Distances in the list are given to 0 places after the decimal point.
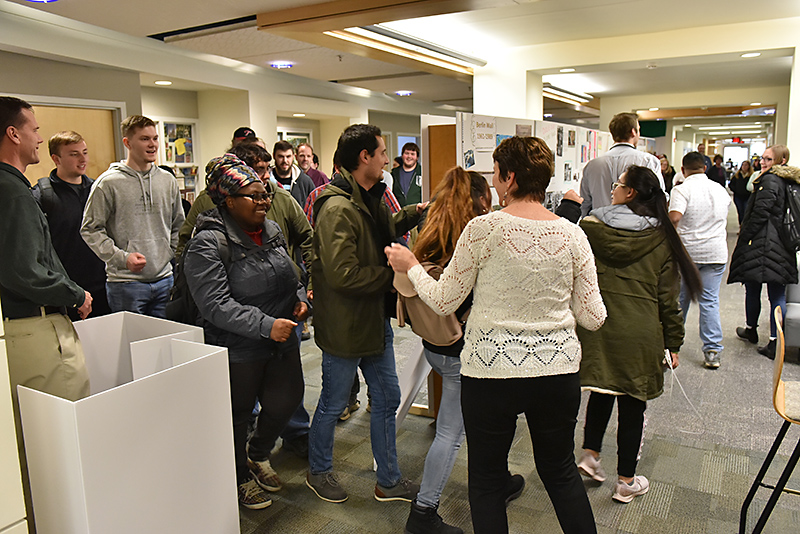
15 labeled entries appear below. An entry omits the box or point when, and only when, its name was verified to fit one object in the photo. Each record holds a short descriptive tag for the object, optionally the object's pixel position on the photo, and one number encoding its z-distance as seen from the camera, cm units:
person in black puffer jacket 429
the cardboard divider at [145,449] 162
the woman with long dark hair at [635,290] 235
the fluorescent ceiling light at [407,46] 536
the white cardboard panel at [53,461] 160
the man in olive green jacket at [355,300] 227
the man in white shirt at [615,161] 421
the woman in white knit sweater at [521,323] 168
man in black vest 326
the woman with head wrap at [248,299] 225
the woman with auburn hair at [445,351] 208
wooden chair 199
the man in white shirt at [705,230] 425
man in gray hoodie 308
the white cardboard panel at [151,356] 210
